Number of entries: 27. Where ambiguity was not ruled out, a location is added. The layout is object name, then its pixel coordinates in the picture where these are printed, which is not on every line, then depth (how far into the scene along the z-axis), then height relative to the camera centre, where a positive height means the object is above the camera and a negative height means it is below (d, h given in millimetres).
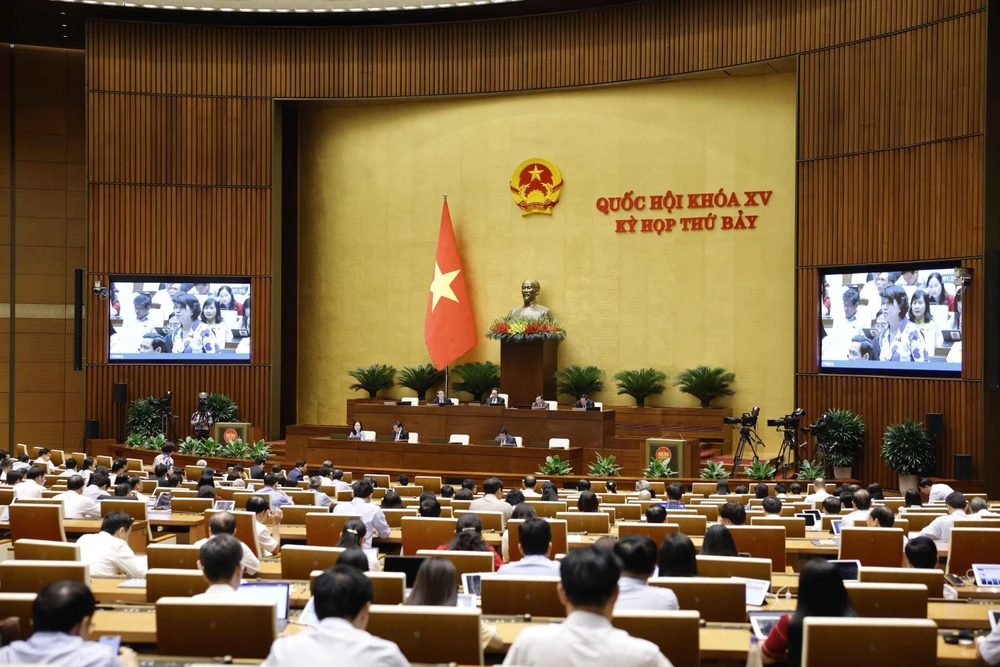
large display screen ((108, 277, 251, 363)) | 19188 +422
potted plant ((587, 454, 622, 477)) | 14258 -1768
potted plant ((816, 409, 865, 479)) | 14859 -1449
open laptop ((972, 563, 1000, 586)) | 5457 -1247
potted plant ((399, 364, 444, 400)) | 19531 -679
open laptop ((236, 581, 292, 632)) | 4402 -1102
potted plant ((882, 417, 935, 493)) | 13875 -1497
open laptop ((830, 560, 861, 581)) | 5297 -1176
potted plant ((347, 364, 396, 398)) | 19672 -688
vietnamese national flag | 19234 +627
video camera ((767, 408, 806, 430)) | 14312 -1095
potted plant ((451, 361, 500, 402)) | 18812 -657
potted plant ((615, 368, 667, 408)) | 17969 -724
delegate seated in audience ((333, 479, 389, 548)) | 7438 -1254
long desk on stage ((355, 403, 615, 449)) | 15680 -1276
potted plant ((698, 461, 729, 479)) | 13734 -1753
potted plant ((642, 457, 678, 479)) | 13734 -1730
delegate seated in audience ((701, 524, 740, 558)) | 5406 -1059
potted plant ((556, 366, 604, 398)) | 18344 -688
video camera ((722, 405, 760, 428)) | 14531 -1103
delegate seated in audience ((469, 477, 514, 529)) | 8195 -1313
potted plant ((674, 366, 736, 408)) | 17531 -687
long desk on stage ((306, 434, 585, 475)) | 14812 -1724
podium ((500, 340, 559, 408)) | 18062 -486
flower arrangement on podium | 18047 +232
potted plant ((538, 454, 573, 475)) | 14141 -1727
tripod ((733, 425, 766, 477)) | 14209 -1416
